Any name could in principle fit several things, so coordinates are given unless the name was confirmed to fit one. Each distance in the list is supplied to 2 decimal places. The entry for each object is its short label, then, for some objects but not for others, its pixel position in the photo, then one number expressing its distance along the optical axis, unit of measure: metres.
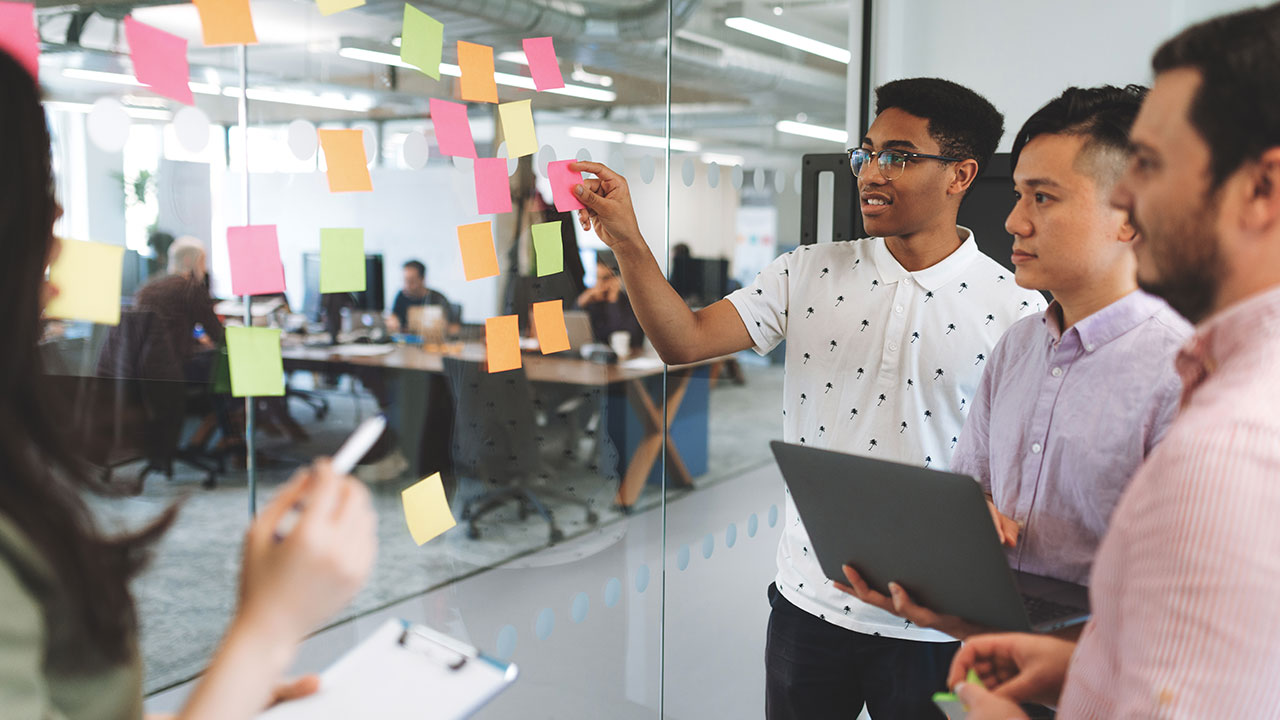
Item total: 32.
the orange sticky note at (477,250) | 1.88
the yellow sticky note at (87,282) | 1.18
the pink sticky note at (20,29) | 1.17
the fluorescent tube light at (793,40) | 3.30
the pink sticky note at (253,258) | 1.47
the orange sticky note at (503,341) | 2.01
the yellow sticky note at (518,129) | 2.02
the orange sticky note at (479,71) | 2.17
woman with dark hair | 0.64
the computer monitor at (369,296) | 2.31
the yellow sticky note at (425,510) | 1.71
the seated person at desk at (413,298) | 2.91
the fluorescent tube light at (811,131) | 3.49
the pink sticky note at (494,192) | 2.22
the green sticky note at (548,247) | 2.20
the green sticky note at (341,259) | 1.56
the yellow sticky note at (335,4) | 1.47
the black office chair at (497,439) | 2.68
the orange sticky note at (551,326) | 2.19
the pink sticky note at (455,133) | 2.04
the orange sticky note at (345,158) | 1.60
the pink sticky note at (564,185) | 1.83
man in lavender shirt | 1.26
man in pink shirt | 0.69
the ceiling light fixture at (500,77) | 2.25
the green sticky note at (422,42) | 1.68
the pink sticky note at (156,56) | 1.30
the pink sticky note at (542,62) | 2.30
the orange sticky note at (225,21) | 1.35
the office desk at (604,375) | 2.90
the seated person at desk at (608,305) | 2.72
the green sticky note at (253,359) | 1.44
